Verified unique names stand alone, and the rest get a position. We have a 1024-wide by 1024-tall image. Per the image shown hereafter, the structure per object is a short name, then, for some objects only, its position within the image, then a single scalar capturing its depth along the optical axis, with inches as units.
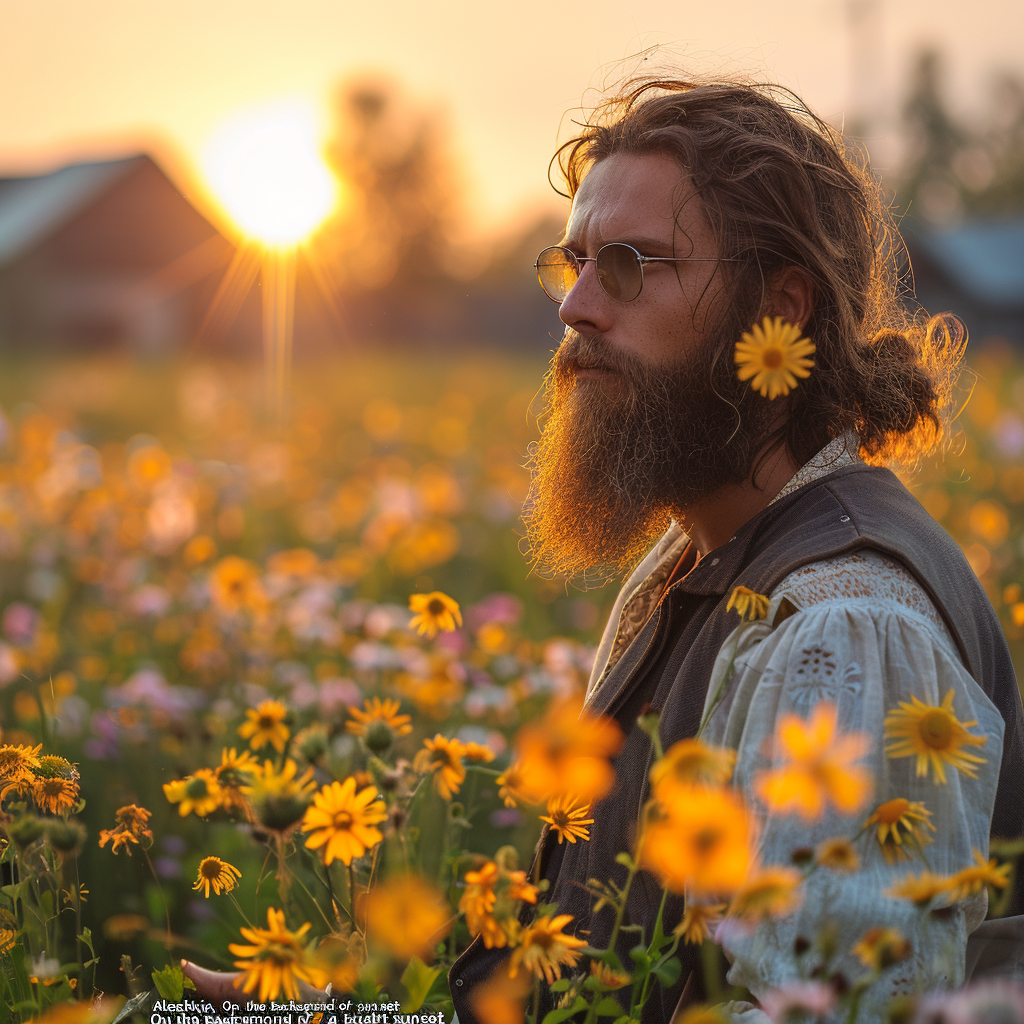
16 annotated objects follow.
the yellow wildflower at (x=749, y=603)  66.9
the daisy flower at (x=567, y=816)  69.9
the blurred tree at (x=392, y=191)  2237.9
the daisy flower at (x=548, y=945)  66.8
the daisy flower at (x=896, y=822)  64.7
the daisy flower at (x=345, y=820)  69.0
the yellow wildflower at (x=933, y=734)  64.9
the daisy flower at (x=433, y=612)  80.4
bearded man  67.1
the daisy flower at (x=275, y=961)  64.5
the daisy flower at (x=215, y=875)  72.0
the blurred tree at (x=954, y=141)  2170.3
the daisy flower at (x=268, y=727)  76.4
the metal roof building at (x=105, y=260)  1031.0
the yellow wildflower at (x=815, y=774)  52.8
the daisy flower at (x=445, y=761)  74.6
